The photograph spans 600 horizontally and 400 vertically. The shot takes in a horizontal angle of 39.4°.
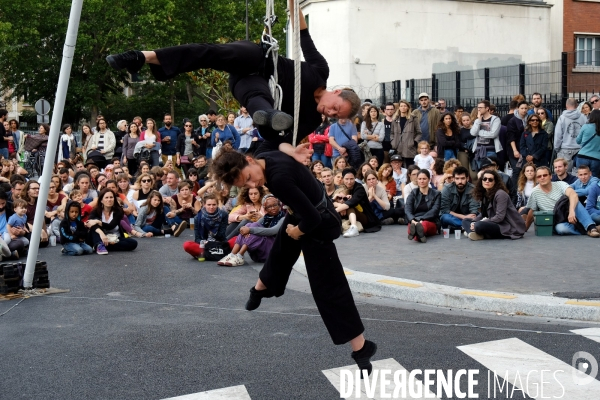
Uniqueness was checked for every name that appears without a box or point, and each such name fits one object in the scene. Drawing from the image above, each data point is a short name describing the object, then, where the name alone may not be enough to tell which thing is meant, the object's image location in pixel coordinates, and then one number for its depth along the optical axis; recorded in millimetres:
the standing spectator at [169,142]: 19156
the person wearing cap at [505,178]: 13758
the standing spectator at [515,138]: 14914
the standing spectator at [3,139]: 19141
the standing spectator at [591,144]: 13742
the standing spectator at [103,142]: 19594
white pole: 8125
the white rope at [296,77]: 5527
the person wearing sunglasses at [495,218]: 11961
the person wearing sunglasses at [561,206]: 12023
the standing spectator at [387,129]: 16609
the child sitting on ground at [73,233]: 12336
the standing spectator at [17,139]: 20422
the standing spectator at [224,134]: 18281
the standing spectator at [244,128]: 18109
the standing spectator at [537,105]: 15289
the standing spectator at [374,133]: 16594
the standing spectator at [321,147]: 16812
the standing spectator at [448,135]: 15594
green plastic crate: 12156
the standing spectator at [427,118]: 16328
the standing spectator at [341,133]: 16438
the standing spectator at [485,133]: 15148
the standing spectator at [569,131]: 14367
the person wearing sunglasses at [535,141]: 14672
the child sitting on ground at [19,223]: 12350
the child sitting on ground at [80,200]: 12890
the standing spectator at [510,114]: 15722
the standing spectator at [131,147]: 18625
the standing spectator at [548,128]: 14891
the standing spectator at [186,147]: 18719
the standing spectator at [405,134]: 16312
